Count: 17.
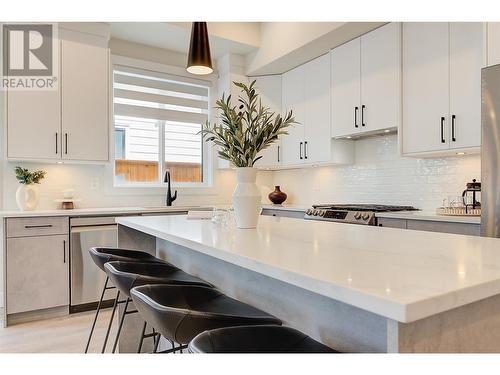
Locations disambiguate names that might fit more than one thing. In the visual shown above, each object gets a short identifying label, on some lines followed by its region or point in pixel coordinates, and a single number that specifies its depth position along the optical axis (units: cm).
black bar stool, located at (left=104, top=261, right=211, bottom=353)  170
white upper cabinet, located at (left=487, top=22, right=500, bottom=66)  241
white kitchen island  79
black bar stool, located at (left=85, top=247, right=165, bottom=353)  209
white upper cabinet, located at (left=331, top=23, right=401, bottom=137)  332
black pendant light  244
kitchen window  439
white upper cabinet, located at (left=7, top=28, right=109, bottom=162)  346
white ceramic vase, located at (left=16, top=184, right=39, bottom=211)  351
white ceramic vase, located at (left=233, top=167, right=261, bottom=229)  194
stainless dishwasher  342
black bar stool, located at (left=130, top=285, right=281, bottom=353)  122
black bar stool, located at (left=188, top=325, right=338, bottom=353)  108
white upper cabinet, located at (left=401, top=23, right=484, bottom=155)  274
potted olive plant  185
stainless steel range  313
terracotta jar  485
